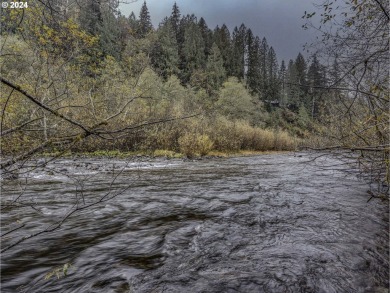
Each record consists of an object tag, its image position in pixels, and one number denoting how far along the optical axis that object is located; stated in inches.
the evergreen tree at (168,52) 2156.7
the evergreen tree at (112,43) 1512.5
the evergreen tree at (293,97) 3029.0
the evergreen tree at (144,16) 2737.0
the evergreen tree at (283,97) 3031.5
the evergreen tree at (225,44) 2696.9
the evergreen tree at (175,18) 2869.1
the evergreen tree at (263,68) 2935.3
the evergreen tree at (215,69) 2311.8
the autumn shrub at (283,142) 1166.5
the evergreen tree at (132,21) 2428.9
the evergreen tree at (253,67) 2869.1
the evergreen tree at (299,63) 2997.0
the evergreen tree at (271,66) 3266.2
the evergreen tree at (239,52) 2738.7
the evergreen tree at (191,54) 2444.6
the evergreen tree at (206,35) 2747.0
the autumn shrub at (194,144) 702.5
